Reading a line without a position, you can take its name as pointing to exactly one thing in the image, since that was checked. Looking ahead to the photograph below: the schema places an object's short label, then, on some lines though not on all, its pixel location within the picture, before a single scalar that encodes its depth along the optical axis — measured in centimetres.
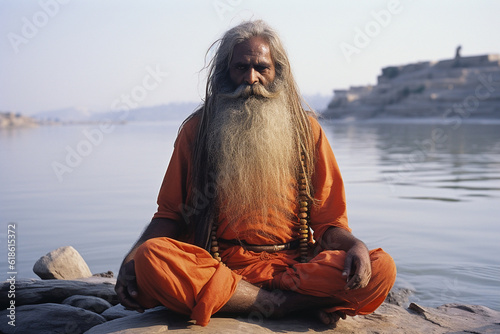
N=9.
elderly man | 250
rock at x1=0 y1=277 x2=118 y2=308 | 310
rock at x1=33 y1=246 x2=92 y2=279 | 388
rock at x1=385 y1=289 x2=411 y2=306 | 348
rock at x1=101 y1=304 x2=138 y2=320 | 297
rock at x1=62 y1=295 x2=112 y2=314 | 310
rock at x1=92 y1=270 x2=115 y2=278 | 399
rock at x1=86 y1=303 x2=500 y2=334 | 237
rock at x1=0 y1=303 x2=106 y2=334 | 278
